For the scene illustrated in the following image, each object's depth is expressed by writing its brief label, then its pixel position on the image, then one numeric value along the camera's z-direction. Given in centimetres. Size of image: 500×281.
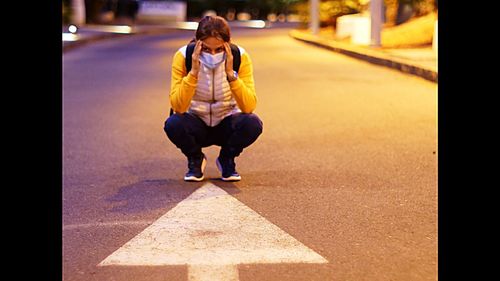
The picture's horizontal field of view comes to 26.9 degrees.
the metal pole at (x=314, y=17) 2912
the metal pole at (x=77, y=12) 3694
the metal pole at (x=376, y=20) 2112
